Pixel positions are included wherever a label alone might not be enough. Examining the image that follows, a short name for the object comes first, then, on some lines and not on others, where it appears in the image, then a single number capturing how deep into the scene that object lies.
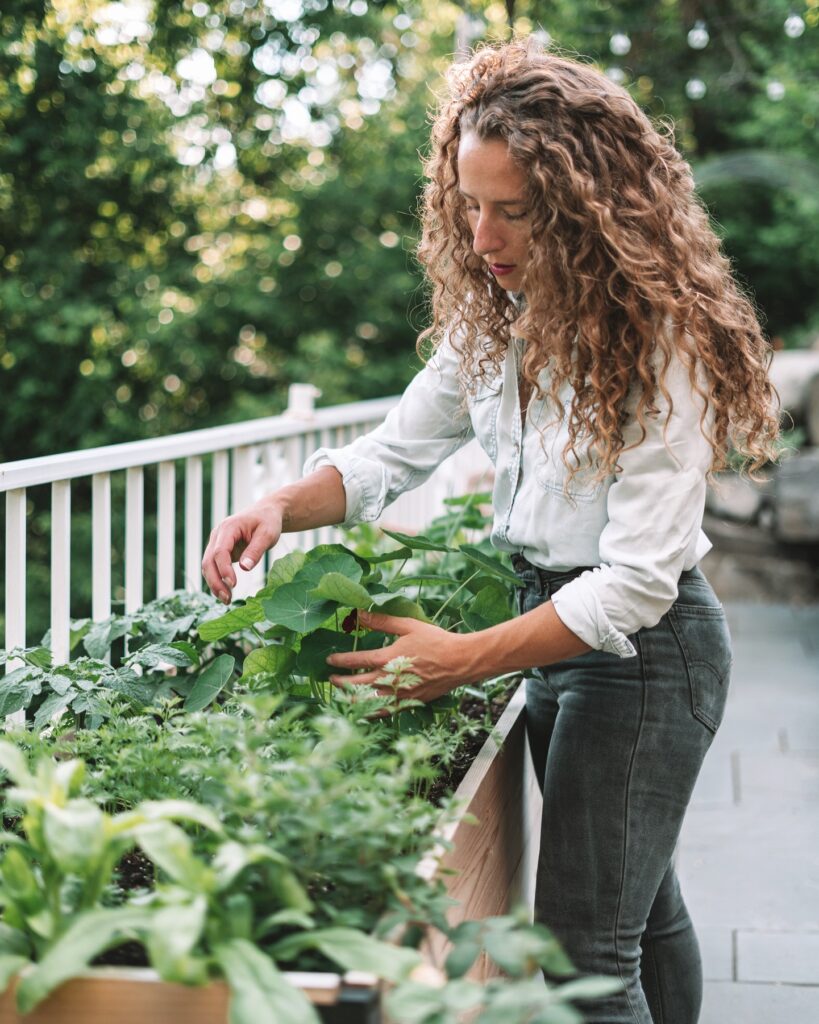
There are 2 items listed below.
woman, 1.40
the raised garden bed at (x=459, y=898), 0.95
